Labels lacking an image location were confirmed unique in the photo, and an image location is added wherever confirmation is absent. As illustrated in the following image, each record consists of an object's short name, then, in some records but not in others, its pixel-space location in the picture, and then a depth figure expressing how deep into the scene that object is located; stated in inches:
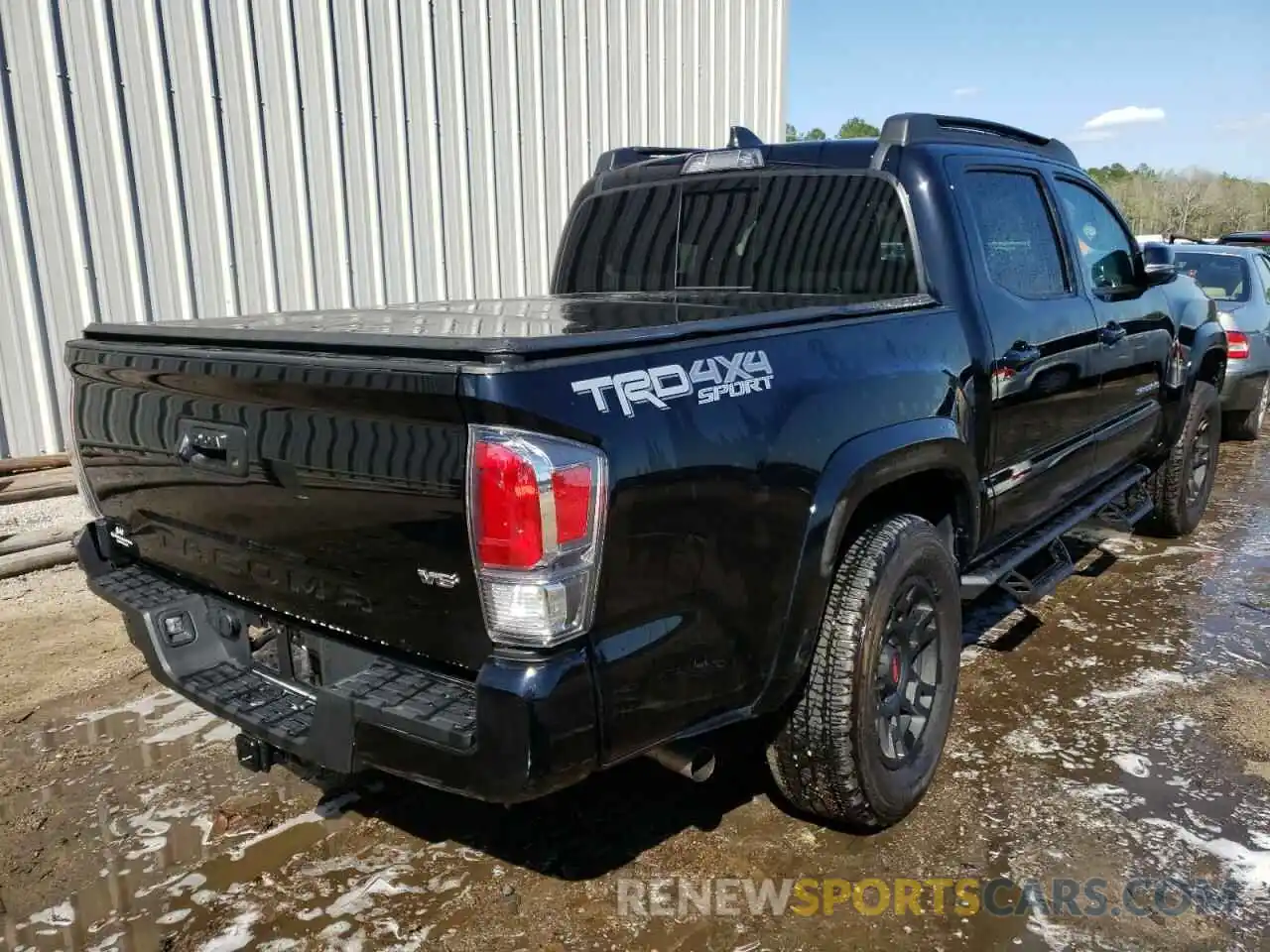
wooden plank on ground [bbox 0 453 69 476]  221.0
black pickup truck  73.6
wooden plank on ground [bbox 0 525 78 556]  201.2
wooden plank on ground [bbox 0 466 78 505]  212.1
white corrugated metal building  222.8
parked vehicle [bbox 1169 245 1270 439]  320.2
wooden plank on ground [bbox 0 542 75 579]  193.5
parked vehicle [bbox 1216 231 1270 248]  548.7
